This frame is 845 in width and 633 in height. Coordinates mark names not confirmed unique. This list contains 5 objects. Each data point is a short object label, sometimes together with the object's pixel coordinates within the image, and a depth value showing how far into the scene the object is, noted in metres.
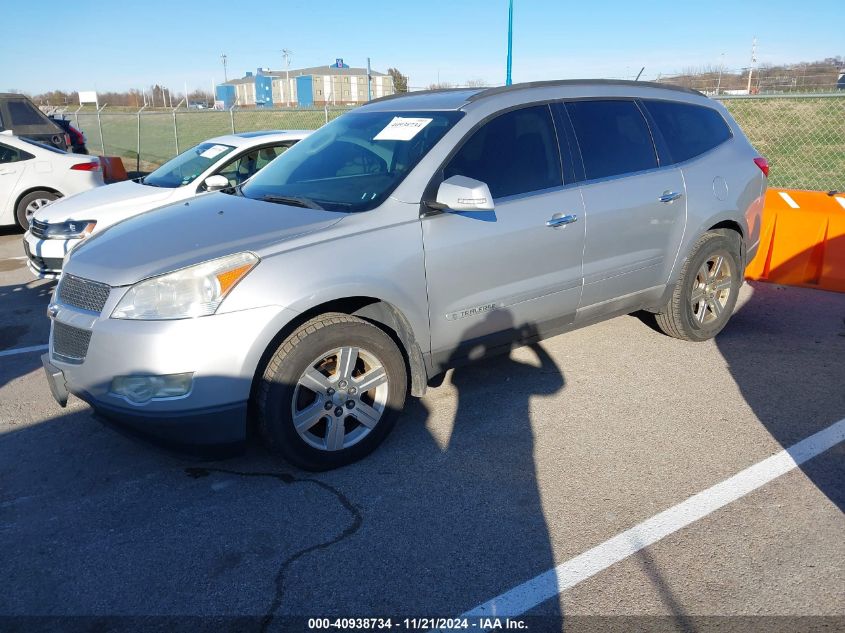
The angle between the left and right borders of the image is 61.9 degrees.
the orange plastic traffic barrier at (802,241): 6.89
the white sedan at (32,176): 10.41
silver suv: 3.22
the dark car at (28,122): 14.98
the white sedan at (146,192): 6.86
